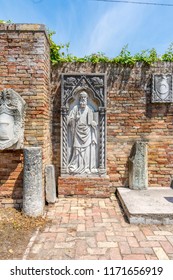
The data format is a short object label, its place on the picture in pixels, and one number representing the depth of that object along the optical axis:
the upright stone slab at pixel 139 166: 4.70
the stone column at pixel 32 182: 3.61
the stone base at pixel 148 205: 3.44
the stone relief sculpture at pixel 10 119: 3.59
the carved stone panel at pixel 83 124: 4.68
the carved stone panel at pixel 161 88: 4.81
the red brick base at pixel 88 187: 4.66
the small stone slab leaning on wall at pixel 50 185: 4.22
